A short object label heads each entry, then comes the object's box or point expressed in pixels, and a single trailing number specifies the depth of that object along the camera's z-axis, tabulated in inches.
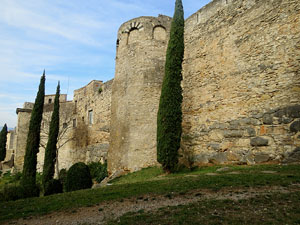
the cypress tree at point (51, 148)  700.7
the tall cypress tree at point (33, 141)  661.3
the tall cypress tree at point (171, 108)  438.3
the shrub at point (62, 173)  792.3
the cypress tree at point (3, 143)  1501.1
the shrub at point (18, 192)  360.1
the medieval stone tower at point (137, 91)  540.7
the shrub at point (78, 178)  418.6
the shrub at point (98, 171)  639.2
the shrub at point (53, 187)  409.5
